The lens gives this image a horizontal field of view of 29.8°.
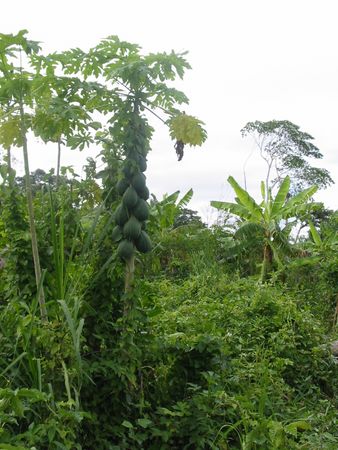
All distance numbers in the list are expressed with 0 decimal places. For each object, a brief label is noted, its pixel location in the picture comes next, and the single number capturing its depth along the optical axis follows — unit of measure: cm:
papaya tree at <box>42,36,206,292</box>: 353
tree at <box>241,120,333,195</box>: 2648
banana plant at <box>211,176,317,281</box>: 1073
